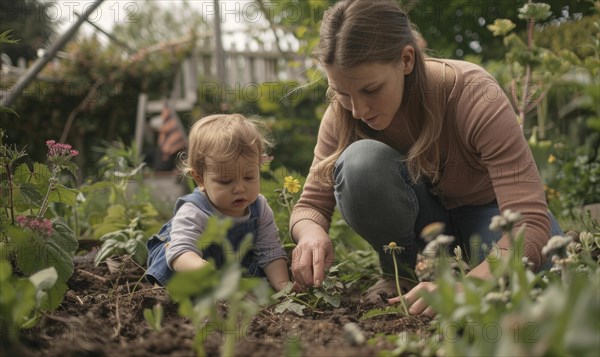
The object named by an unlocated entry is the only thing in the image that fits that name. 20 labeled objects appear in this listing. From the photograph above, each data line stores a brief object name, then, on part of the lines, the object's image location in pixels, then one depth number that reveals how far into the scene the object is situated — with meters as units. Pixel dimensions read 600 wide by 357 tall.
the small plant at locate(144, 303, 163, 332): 1.31
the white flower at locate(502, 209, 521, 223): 1.21
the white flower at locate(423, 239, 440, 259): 1.24
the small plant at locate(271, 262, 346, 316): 1.83
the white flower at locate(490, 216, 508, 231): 1.22
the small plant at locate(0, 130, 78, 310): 1.63
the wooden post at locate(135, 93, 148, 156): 7.82
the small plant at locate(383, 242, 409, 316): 1.64
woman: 1.83
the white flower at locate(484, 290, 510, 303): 1.11
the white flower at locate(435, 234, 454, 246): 1.22
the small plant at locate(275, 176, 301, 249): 2.39
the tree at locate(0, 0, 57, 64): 14.91
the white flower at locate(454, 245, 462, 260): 1.63
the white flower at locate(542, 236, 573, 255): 1.19
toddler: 2.10
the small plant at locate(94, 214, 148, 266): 2.24
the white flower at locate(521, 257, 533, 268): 1.38
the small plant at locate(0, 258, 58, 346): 1.09
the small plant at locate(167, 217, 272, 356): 0.94
